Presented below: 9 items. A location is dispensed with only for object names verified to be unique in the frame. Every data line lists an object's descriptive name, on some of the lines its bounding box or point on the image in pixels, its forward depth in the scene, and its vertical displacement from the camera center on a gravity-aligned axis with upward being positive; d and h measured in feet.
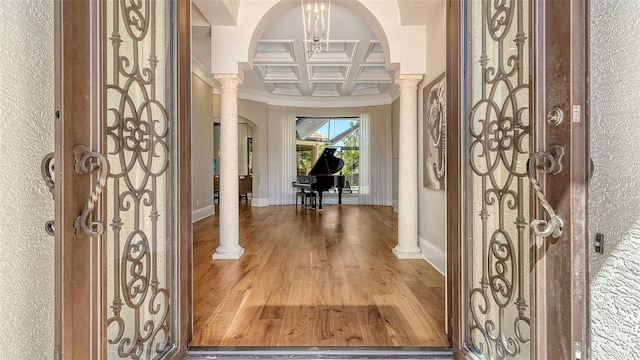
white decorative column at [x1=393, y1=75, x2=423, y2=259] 11.63 +0.20
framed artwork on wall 9.86 +1.51
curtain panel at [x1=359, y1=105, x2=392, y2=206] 27.48 +2.02
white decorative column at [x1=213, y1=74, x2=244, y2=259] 11.51 +0.32
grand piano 25.55 -0.04
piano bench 25.74 -1.75
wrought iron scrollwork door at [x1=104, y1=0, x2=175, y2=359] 3.89 -0.01
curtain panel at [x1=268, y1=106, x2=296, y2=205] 27.81 +2.21
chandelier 10.45 +6.18
